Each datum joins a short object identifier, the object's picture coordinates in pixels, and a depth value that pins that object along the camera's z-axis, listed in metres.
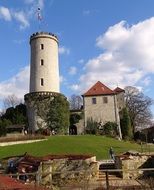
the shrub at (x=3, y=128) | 25.56
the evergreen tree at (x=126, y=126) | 30.69
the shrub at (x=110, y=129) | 29.48
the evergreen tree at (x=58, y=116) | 27.59
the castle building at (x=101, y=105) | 30.72
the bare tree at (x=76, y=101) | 47.62
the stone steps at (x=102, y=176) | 9.25
